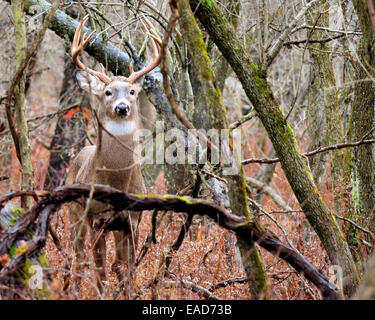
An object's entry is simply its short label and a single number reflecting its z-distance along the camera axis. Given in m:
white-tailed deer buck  11.08
